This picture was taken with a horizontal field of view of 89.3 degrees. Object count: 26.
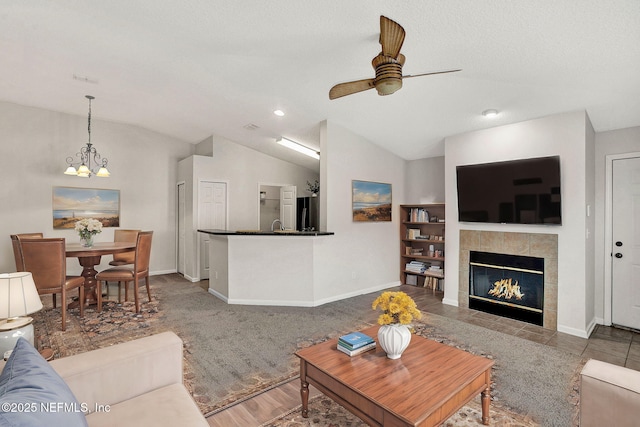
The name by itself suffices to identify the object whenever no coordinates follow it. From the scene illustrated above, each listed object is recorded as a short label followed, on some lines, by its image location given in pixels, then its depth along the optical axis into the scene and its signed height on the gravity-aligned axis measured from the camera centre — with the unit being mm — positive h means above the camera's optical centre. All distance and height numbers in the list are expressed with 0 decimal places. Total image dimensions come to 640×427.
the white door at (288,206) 7398 +166
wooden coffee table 1545 -902
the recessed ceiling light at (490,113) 3737 +1179
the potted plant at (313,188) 7242 +592
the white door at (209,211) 6281 +39
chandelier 5855 +973
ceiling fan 2016 +1021
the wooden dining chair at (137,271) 4305 -800
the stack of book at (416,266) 5590 -928
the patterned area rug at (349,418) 2029 -1319
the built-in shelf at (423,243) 5434 -519
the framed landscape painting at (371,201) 5043 +204
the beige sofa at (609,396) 1392 -814
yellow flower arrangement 1960 -588
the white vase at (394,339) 1944 -757
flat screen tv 3656 +268
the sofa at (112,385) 996 -748
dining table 4270 -670
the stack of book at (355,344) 2053 -844
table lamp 1807 -550
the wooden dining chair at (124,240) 5465 -471
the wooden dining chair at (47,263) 3570 -566
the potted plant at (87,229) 4516 -228
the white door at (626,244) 3699 -349
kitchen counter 4547 -756
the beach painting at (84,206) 5750 +129
